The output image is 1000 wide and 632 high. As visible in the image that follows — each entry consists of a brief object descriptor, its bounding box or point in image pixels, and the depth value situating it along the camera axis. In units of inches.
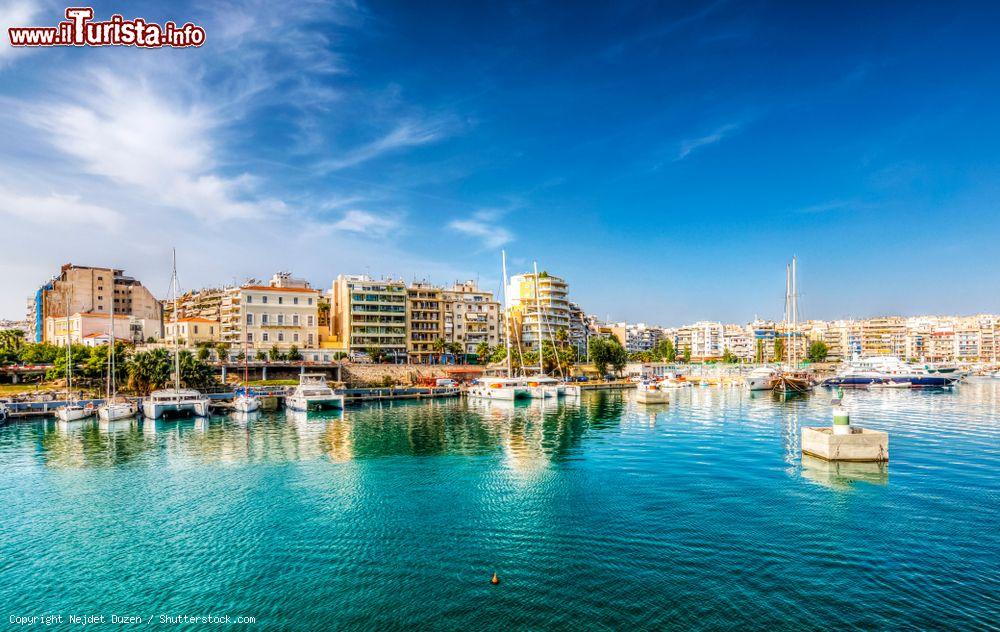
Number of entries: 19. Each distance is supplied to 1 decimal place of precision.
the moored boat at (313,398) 2859.3
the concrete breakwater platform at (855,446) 1302.9
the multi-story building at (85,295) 5226.4
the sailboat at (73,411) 2415.1
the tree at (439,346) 5054.1
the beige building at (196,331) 4404.5
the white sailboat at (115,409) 2426.2
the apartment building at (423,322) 5093.5
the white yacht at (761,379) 3969.0
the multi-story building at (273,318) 4252.0
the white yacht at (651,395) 2947.8
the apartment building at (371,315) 4793.3
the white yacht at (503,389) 3334.2
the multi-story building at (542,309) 5841.5
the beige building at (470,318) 5354.3
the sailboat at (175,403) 2504.9
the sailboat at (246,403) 2721.5
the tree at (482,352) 5078.7
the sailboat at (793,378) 3826.3
